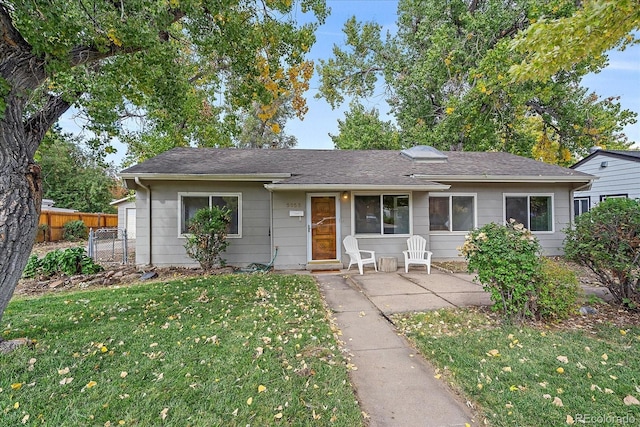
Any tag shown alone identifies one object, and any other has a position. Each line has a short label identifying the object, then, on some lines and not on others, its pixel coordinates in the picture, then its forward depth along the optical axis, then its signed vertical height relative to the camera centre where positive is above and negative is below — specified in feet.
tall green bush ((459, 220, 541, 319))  12.00 -1.86
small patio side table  24.35 -3.69
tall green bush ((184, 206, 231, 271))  22.79 -1.10
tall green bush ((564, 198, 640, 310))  12.57 -1.24
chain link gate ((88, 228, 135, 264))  28.17 -3.89
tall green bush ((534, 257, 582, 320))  12.13 -3.09
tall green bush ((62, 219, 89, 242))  53.93 -1.53
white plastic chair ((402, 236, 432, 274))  24.16 -2.51
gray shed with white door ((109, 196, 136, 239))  61.16 +1.11
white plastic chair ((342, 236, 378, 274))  23.48 -2.61
